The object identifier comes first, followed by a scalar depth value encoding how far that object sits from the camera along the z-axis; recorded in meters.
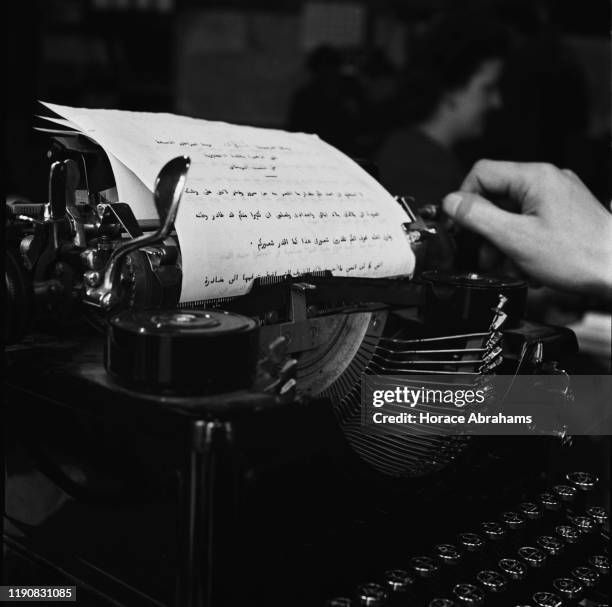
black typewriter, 0.78
